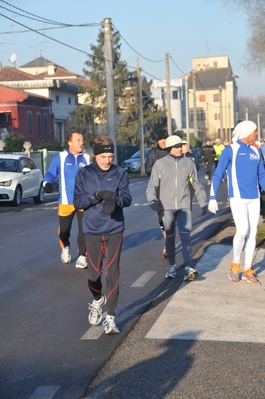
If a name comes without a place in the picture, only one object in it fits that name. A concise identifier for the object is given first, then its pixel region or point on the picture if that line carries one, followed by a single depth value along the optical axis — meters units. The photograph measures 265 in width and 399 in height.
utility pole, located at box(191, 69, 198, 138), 72.12
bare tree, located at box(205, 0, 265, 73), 21.31
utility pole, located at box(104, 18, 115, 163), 32.56
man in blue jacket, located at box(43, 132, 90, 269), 10.09
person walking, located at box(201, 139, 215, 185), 31.12
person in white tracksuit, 8.90
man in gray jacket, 9.07
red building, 54.72
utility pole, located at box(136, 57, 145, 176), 46.84
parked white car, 22.66
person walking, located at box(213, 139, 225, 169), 29.14
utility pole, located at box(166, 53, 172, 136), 51.00
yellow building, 120.25
